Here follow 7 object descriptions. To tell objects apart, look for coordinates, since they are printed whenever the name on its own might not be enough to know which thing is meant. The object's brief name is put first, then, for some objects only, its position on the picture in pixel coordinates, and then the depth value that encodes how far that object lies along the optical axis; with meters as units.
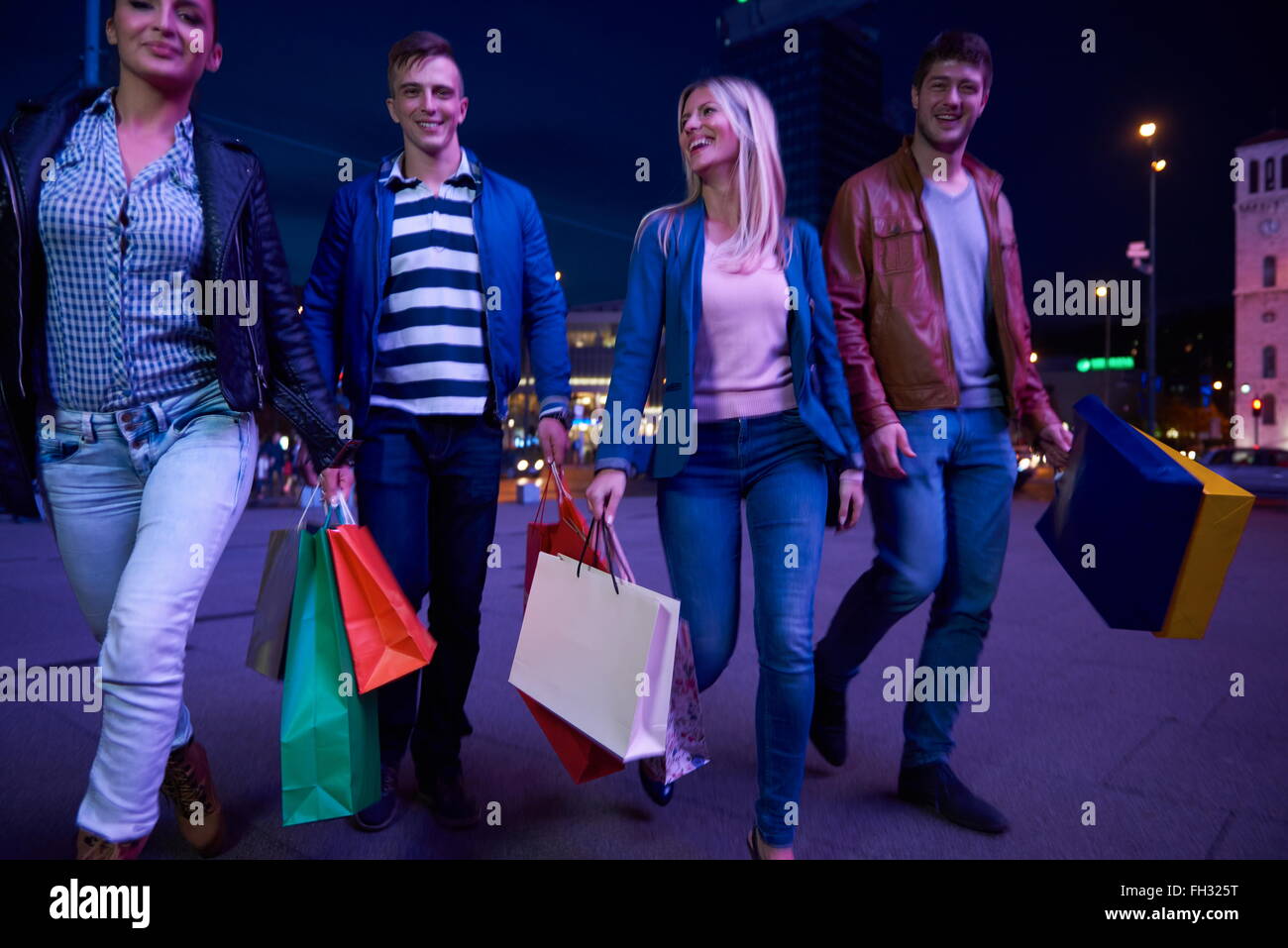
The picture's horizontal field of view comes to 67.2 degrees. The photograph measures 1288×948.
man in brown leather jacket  3.12
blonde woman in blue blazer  2.73
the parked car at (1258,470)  21.30
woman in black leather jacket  2.34
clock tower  63.66
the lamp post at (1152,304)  25.55
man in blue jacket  3.09
